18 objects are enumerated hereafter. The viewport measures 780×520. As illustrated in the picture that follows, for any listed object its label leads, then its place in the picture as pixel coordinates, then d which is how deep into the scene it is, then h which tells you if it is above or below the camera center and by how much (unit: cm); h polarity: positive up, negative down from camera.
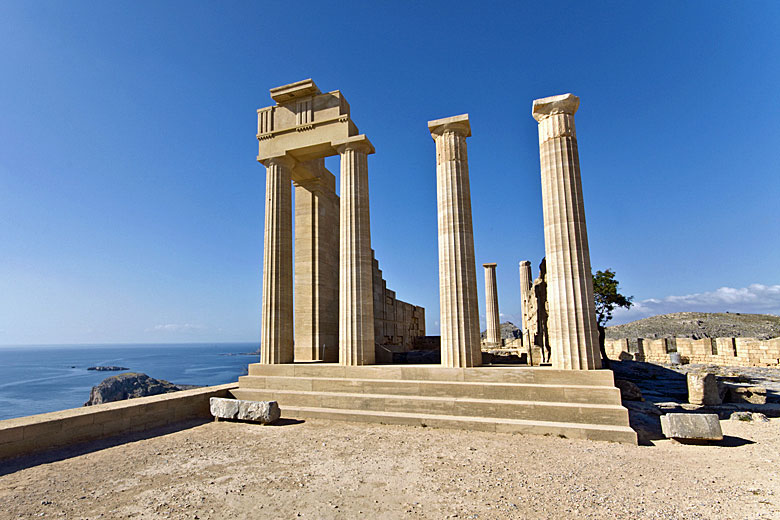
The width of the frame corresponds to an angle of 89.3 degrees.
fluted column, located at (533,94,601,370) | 1023 +183
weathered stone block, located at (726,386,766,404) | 1312 -297
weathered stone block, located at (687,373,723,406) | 1286 -269
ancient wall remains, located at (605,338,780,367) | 2536 -320
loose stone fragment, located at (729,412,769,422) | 1009 -285
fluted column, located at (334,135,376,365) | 1272 +186
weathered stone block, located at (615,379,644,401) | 1329 -273
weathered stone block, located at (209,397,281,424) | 1032 -236
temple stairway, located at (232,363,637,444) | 906 -218
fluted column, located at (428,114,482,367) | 1155 +198
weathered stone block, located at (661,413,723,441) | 792 -241
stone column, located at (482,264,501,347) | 2798 +72
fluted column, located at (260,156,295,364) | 1391 +189
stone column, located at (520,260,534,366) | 2392 +180
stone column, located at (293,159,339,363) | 1602 +200
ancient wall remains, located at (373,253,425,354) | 1806 -15
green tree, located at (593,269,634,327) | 3056 +122
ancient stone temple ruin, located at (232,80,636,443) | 983 +42
